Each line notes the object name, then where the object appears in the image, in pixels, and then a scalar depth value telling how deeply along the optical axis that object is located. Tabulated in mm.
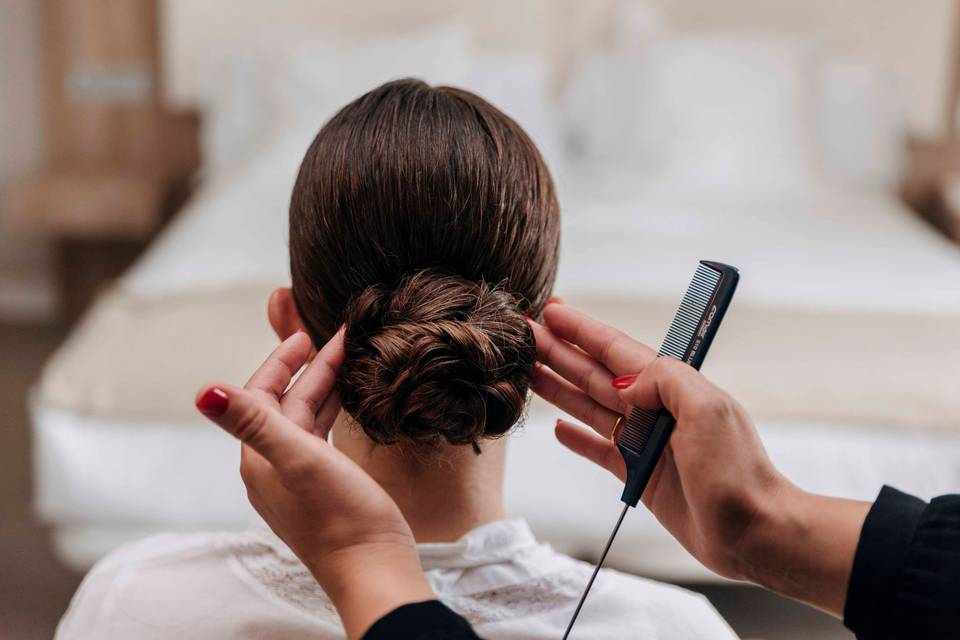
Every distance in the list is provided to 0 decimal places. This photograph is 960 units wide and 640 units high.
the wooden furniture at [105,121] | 3646
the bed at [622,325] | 1727
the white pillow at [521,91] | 3061
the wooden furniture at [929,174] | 3564
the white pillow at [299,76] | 2990
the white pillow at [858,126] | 3273
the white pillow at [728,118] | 2992
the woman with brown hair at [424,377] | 828
